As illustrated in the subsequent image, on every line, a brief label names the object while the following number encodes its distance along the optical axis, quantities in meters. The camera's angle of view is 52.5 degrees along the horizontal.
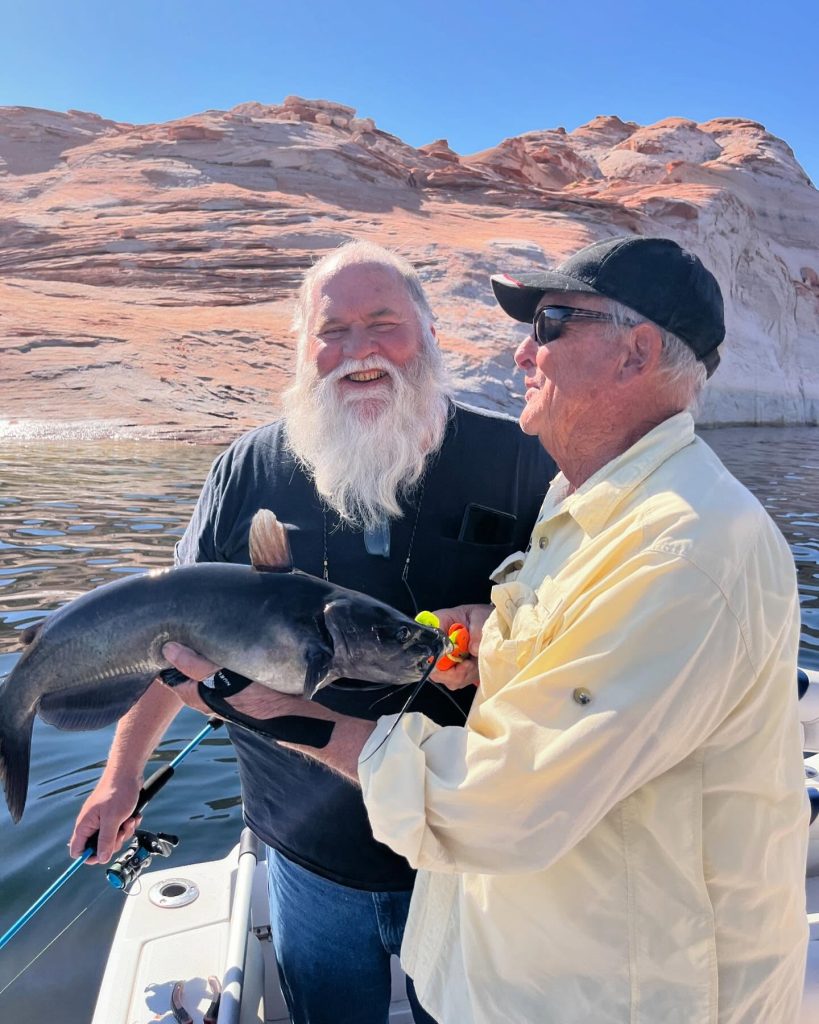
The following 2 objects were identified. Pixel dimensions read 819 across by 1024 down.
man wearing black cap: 0.52
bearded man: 0.93
